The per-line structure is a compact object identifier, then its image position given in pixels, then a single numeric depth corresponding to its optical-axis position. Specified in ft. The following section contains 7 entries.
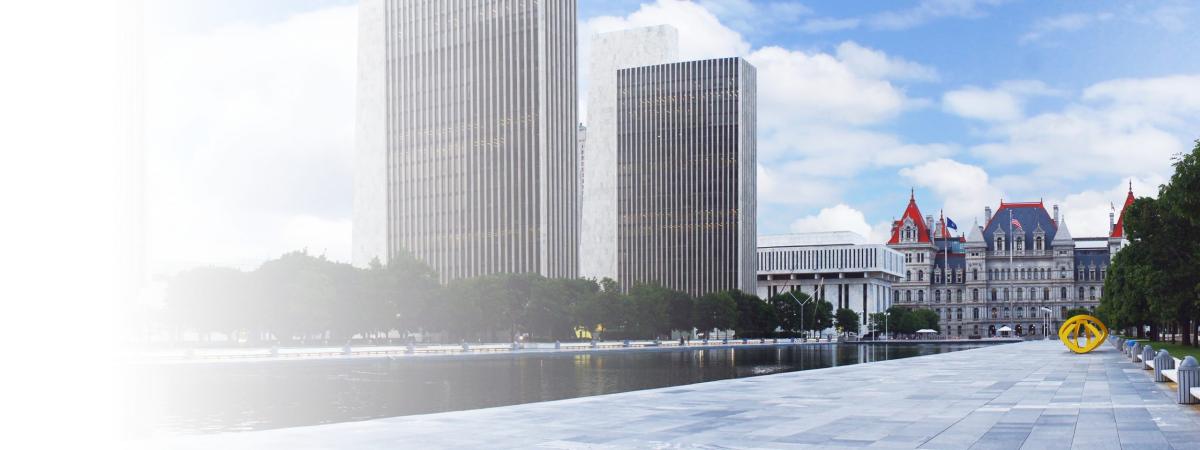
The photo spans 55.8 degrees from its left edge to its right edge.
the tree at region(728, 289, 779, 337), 545.44
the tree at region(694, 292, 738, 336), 500.33
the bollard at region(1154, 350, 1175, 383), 124.67
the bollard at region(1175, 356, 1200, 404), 90.07
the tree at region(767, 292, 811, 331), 601.62
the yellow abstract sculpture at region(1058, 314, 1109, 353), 255.56
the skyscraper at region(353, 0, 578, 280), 563.07
